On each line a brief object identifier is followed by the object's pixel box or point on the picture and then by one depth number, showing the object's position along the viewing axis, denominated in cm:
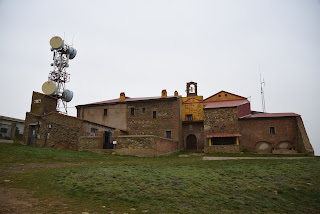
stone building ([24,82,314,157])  2181
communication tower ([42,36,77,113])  3241
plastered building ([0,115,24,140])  2881
